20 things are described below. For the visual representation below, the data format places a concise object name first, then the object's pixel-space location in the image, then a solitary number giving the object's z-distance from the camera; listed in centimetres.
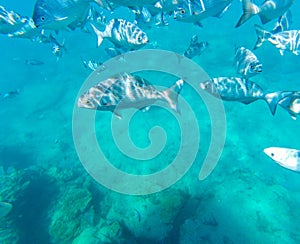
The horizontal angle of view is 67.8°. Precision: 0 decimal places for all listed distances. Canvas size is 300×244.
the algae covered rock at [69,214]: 694
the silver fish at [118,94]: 404
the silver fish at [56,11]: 290
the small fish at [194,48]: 719
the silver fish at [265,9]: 342
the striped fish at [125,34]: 467
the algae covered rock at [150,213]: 598
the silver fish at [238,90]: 407
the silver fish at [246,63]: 454
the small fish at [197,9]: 371
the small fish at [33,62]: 1167
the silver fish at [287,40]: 488
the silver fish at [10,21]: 460
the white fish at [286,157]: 333
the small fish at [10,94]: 1135
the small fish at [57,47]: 798
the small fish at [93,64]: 771
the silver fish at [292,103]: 370
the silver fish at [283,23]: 533
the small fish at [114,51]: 719
